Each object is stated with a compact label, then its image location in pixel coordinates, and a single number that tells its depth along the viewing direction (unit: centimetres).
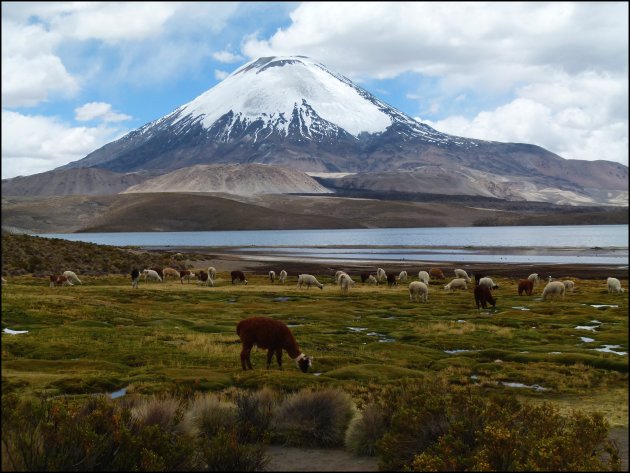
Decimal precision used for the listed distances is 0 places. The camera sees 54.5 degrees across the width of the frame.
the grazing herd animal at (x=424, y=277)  6003
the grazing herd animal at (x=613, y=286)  5072
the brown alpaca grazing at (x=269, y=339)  1834
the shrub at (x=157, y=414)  1082
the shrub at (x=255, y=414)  1166
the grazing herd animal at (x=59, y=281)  4982
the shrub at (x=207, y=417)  1135
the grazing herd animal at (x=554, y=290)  4409
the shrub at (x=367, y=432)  1111
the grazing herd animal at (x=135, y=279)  5208
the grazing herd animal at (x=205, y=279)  5909
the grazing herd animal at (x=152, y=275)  6200
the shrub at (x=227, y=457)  955
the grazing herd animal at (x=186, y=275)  6322
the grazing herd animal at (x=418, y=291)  4503
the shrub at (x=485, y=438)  802
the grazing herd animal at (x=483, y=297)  3965
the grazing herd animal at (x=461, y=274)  6531
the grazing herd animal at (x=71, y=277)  5264
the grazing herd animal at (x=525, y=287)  4875
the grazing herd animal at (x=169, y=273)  6648
